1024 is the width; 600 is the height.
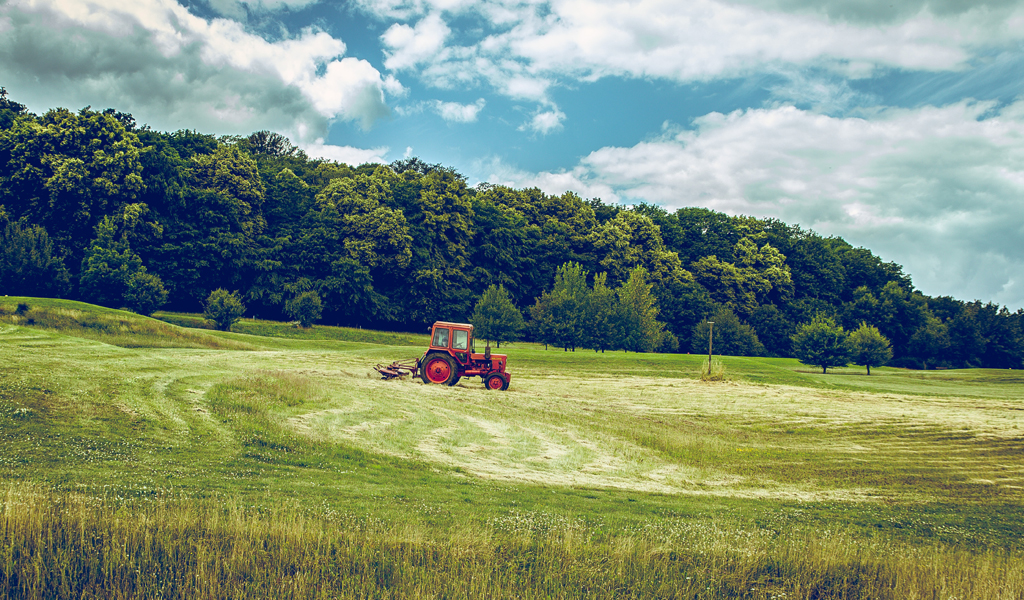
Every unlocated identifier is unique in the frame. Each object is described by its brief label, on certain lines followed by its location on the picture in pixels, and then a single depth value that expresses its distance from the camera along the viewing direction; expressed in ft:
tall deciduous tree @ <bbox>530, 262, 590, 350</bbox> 184.34
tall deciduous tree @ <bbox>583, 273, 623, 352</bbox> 186.19
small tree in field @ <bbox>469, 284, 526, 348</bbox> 180.86
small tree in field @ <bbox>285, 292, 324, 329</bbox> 180.45
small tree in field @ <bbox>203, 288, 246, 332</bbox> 158.92
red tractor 89.25
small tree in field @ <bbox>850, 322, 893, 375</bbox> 182.29
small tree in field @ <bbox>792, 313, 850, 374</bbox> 170.30
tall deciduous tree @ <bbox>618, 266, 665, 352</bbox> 193.67
